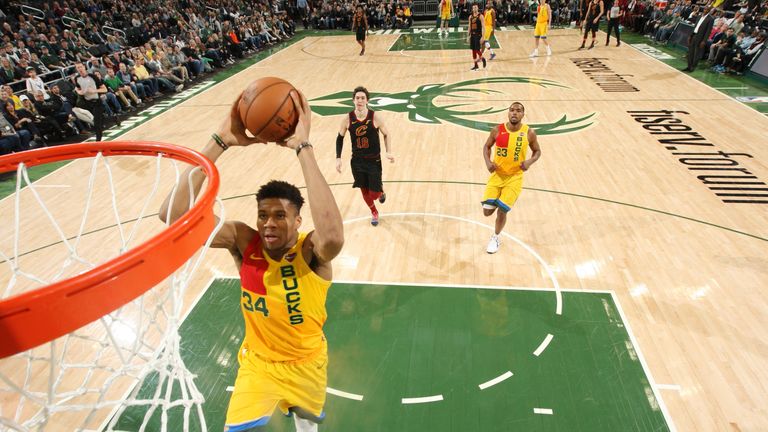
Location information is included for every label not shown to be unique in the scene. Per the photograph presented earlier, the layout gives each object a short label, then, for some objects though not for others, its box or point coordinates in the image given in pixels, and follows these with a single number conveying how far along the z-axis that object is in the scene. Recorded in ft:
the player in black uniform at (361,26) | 50.85
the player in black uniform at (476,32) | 40.22
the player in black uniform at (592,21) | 48.26
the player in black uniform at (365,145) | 17.22
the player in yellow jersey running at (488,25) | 44.52
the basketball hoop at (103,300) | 4.22
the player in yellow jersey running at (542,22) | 45.55
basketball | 6.95
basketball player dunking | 7.30
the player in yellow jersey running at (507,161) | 16.02
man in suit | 38.47
